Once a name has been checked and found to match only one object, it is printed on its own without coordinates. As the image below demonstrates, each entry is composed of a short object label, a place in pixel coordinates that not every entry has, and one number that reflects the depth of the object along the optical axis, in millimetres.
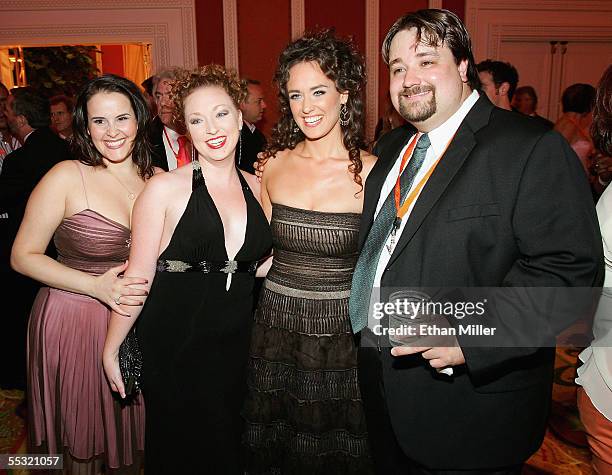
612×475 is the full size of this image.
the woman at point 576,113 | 4688
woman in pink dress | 2094
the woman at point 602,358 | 1503
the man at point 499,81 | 4238
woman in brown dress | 2168
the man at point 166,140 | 3803
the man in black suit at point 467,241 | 1373
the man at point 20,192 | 3367
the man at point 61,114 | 5527
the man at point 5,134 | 4742
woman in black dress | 2043
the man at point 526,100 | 6188
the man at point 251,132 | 4559
